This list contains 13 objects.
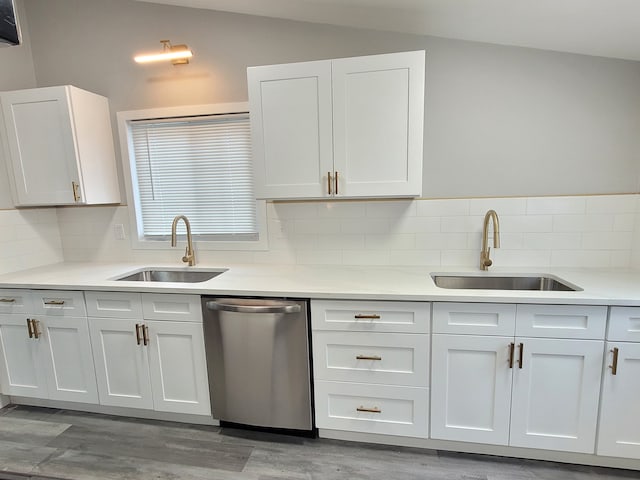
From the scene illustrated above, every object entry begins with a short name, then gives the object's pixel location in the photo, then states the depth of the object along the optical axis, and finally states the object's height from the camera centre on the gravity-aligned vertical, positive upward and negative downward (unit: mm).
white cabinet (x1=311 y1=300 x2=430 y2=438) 1656 -930
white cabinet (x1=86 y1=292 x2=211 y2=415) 1882 -928
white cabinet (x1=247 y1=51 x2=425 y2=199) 1716 +372
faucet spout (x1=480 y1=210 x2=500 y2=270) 1896 -333
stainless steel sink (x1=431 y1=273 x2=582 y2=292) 1965 -595
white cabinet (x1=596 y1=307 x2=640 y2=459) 1468 -960
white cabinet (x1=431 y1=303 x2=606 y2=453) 1521 -975
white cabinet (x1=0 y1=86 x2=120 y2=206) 2119 +383
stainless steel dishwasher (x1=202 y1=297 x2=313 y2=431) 1734 -921
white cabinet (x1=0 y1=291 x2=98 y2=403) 2004 -949
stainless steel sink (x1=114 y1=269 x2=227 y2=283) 2316 -573
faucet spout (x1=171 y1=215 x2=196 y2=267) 2314 -383
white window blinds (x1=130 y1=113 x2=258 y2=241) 2363 +167
